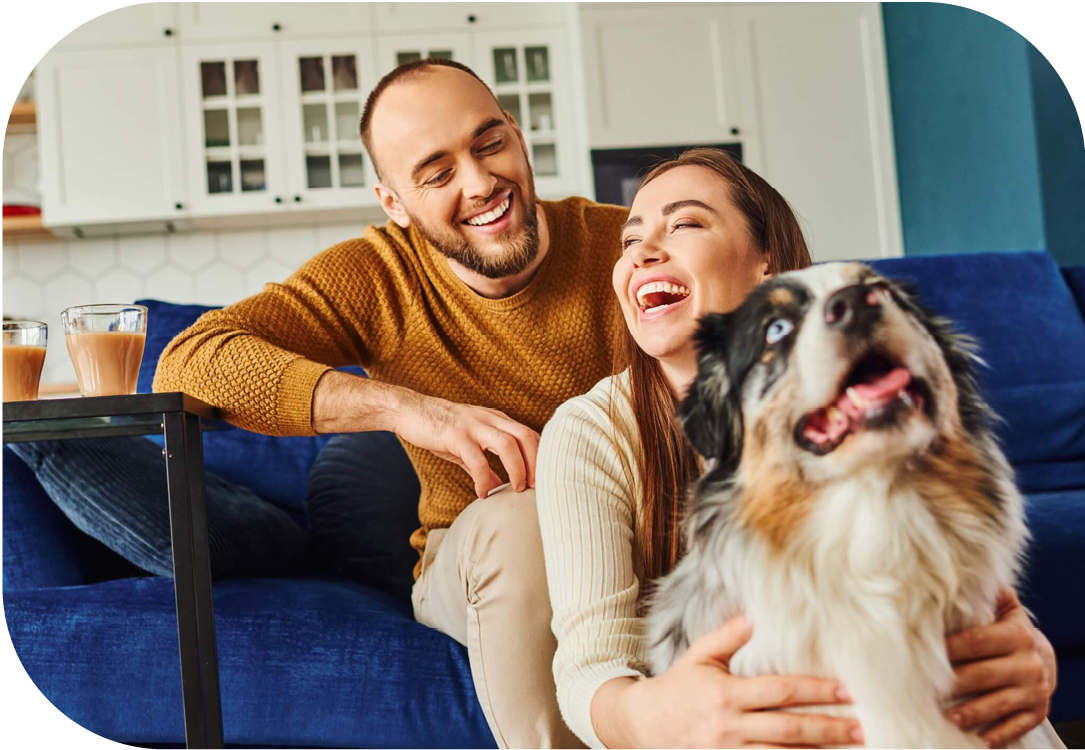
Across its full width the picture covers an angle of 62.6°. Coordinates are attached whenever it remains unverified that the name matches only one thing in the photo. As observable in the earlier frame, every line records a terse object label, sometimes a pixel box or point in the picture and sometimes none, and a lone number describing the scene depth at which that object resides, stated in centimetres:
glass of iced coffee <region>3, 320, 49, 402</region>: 129
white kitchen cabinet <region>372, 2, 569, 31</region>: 450
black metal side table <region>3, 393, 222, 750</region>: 110
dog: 67
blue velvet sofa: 139
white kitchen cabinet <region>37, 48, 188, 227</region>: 436
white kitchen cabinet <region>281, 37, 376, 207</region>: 451
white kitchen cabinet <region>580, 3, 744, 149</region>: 433
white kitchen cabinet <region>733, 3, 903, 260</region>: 438
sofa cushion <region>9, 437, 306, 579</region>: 157
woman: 78
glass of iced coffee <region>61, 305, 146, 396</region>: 131
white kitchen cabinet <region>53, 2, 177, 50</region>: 440
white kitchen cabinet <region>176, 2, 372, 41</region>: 445
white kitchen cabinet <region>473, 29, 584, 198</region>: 455
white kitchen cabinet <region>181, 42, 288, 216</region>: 446
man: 140
